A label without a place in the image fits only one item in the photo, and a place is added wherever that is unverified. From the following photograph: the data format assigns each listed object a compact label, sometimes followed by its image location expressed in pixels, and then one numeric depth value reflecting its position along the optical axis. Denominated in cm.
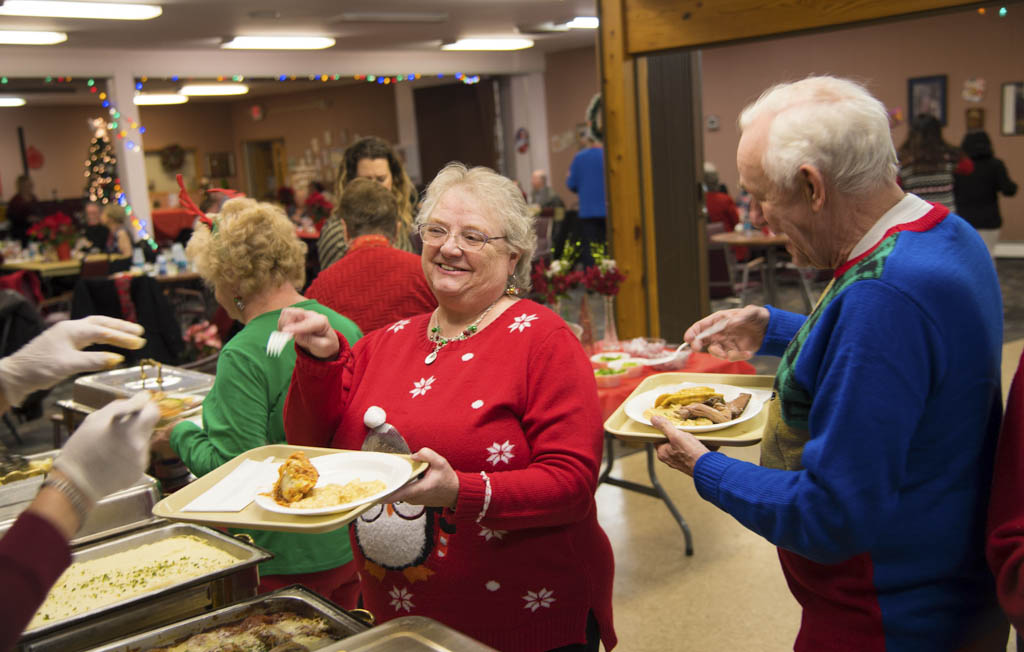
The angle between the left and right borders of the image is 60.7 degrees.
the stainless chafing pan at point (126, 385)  284
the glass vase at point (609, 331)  338
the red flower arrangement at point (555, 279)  328
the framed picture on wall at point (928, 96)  998
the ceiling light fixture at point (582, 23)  983
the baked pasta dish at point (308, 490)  129
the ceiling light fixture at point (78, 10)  680
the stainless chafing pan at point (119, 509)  185
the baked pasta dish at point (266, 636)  137
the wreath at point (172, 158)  1717
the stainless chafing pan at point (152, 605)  139
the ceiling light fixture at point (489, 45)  1101
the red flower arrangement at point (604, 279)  334
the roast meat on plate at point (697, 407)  160
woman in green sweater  184
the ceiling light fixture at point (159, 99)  1444
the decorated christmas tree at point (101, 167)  1040
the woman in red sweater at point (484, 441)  148
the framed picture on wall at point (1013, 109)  948
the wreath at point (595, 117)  498
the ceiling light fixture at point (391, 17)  843
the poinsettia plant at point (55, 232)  864
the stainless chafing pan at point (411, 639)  127
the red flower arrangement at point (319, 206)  692
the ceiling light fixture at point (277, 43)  960
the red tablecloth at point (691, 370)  283
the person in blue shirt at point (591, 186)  884
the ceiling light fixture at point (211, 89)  1270
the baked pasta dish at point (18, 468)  209
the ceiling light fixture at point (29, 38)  814
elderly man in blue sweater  111
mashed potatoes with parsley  152
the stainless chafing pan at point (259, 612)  137
